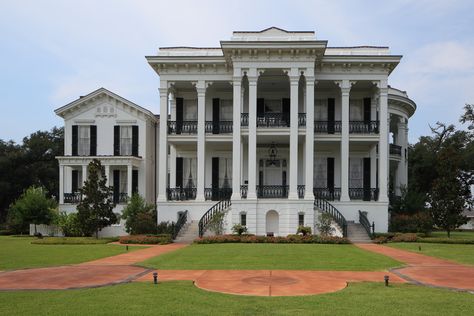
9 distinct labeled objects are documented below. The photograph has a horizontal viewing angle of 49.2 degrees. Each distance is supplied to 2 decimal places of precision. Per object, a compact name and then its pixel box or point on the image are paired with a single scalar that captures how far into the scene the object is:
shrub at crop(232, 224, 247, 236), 30.05
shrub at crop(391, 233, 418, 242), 29.45
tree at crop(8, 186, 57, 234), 37.22
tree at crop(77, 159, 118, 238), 32.06
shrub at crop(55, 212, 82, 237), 33.90
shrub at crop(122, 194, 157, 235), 32.56
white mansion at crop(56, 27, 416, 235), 32.44
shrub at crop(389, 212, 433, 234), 32.22
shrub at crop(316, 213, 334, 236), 30.67
